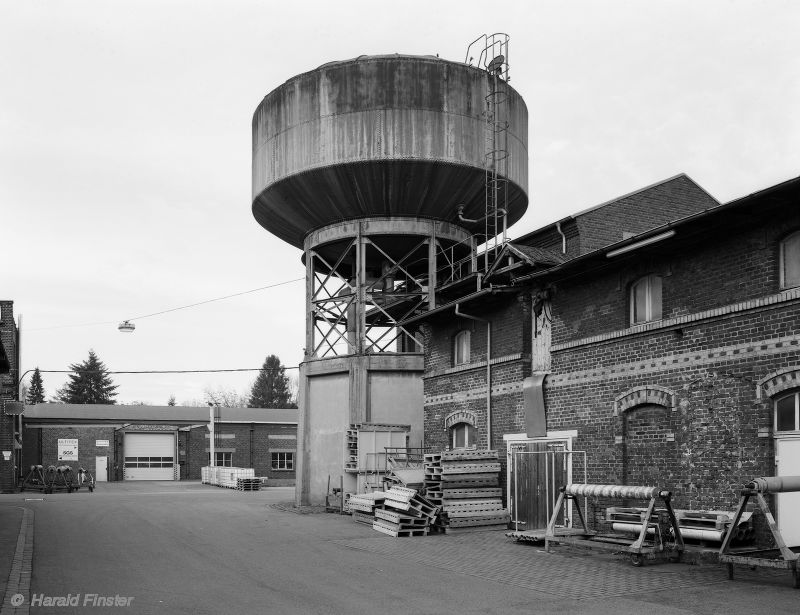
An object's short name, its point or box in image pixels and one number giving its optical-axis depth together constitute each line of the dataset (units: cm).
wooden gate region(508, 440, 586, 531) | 1795
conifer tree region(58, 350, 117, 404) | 8400
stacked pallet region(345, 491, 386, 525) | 2133
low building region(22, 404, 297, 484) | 5219
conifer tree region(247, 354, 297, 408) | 9881
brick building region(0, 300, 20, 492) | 3838
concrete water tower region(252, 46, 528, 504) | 2561
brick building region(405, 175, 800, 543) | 1341
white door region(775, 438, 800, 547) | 1295
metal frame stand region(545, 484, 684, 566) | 1338
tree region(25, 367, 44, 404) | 9106
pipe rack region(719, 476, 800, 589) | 1092
